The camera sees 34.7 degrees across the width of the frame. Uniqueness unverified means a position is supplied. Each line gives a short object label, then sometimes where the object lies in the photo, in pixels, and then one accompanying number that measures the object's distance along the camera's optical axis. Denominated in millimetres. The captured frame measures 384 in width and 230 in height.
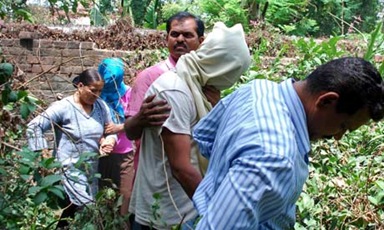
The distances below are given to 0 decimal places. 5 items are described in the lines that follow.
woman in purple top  4148
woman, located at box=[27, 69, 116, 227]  3817
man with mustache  2281
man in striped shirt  1518
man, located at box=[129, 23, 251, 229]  2236
